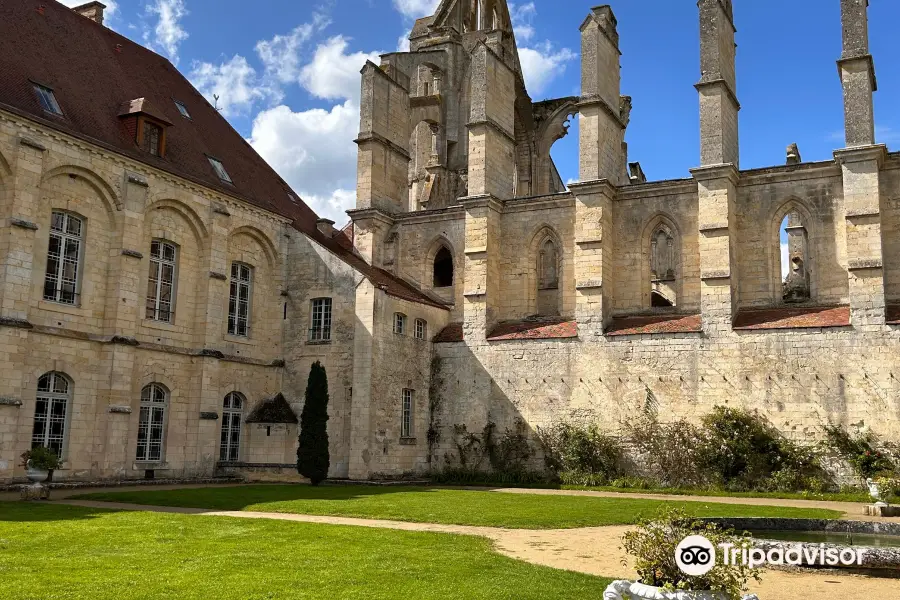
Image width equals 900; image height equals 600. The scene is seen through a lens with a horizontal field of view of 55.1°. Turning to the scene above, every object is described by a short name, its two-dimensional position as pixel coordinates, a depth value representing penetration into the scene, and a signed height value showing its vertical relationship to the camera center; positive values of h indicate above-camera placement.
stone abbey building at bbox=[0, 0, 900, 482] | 20.89 +4.00
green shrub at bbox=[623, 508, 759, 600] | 5.95 -0.93
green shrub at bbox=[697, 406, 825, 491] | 21.91 -0.61
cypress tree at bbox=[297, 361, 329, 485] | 23.59 -0.31
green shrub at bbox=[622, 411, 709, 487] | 23.22 -0.51
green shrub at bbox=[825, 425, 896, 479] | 20.97 -0.44
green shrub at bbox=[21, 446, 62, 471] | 17.19 -0.92
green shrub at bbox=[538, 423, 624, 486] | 24.16 -0.83
